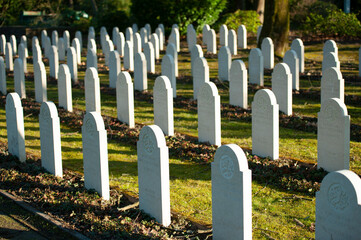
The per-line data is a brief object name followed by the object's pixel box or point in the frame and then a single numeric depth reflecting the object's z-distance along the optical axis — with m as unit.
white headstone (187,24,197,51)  19.69
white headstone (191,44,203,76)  14.48
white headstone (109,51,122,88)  13.93
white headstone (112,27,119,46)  21.12
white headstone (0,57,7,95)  13.44
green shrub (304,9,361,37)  20.31
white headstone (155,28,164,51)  20.17
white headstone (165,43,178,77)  14.95
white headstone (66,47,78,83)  14.45
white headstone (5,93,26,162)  8.23
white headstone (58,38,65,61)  19.25
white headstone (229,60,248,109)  10.89
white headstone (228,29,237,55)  18.34
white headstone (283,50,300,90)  12.68
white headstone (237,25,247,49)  19.58
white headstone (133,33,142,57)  18.61
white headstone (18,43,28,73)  16.09
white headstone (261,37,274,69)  15.42
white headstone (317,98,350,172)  7.20
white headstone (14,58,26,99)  12.72
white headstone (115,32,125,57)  18.98
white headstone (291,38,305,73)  14.87
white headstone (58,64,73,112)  11.50
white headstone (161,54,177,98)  12.49
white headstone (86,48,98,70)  15.30
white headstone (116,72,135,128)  10.23
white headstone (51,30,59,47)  20.56
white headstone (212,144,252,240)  5.17
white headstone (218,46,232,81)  14.01
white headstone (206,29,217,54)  18.53
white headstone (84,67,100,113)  10.91
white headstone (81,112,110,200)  6.72
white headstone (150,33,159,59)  18.10
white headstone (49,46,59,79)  15.40
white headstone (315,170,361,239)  4.50
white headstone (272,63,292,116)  10.28
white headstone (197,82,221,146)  8.73
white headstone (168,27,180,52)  19.67
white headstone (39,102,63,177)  7.50
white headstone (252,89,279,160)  7.96
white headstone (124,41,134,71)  16.06
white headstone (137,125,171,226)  6.00
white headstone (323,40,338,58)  13.95
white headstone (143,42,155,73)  15.38
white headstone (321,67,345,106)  9.66
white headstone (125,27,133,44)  20.37
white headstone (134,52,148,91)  13.12
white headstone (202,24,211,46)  19.85
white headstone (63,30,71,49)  20.18
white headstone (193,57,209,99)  11.90
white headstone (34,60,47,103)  12.30
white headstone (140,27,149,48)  19.98
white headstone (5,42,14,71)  16.85
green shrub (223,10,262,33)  21.81
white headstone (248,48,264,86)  13.20
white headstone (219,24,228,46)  19.77
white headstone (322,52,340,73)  12.33
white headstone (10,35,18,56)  19.47
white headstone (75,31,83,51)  21.22
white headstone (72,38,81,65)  17.62
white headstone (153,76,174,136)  9.42
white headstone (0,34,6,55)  20.36
